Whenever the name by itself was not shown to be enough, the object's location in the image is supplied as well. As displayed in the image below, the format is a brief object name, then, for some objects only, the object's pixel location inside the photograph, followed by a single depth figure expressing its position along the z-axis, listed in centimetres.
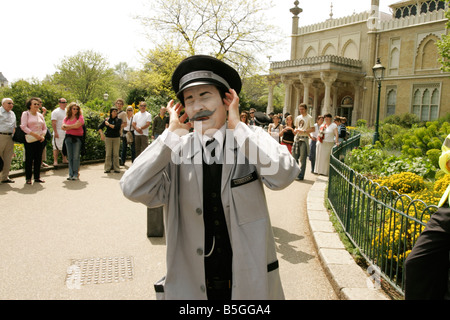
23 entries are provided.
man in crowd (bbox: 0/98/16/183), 846
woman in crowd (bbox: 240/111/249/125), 961
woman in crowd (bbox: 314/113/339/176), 1073
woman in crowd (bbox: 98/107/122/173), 1039
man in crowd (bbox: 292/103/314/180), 1016
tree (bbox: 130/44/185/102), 2225
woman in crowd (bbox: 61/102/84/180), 910
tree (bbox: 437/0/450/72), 1673
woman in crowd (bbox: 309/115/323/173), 1163
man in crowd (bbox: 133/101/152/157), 1142
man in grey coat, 176
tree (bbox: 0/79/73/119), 1795
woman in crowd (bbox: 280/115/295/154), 944
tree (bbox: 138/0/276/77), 2220
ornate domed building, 3359
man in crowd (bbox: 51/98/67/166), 1022
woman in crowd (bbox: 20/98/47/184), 845
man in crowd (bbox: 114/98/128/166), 1160
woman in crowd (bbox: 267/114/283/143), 1009
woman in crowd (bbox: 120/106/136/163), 1193
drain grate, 388
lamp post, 1561
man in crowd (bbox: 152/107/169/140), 1193
